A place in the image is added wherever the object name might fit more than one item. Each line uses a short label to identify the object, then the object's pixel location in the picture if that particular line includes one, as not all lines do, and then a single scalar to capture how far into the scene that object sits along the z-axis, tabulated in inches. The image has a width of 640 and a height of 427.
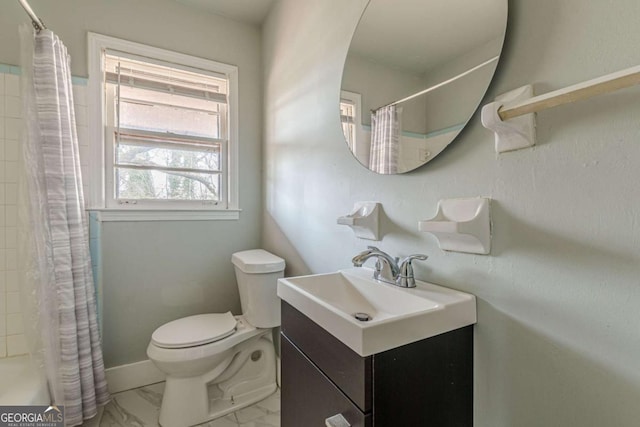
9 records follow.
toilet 57.6
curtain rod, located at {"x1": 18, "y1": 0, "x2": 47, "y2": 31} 51.1
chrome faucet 34.7
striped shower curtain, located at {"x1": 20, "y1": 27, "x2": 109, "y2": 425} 53.1
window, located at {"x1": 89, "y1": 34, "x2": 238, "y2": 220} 70.6
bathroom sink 25.1
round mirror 29.9
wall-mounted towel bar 18.0
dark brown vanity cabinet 25.1
